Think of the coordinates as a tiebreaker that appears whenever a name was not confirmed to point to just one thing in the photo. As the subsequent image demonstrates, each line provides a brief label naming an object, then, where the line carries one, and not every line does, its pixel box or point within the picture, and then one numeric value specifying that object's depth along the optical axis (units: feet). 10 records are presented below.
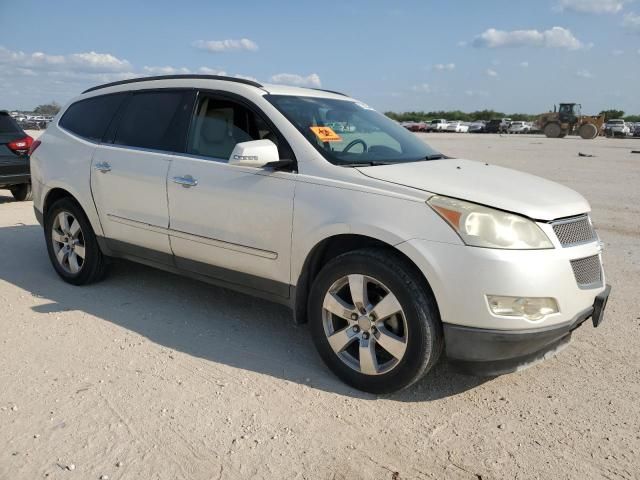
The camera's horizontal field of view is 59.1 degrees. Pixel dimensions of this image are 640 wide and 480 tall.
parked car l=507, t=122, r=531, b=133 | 201.87
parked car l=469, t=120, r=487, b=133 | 216.97
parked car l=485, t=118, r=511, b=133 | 205.87
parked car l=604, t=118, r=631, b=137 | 162.50
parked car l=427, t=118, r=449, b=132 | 227.20
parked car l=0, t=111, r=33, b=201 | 30.19
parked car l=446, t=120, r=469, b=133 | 225.15
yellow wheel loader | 138.47
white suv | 9.62
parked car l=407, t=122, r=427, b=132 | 231.01
